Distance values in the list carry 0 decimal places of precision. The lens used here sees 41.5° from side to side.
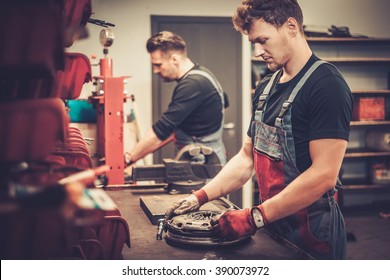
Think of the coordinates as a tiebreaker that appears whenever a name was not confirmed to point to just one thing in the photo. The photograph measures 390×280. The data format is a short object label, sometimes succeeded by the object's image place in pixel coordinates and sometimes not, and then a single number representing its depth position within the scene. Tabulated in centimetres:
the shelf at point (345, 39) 478
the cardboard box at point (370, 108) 473
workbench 146
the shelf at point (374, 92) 472
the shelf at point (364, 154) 484
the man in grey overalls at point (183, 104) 300
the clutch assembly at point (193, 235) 149
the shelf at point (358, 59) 476
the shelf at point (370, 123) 470
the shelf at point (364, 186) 487
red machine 260
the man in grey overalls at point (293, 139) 154
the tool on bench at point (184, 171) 236
